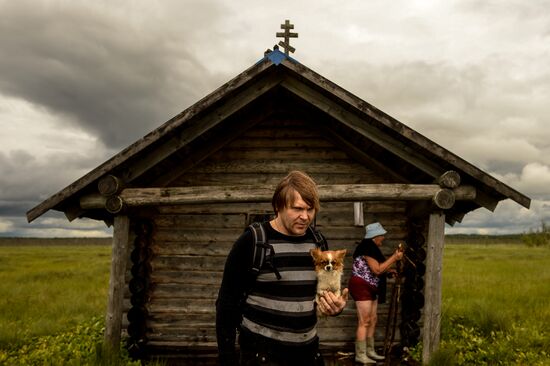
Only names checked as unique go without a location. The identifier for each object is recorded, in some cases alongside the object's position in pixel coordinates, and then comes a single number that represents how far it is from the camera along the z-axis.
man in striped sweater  2.35
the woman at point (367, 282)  6.15
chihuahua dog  2.46
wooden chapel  6.19
